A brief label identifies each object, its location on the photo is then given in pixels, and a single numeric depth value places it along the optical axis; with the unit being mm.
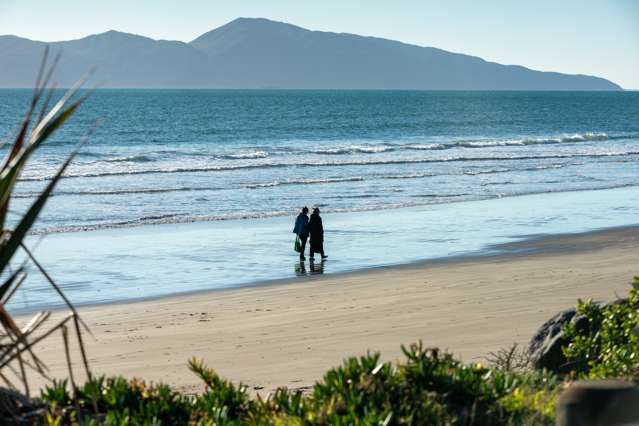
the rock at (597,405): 6984
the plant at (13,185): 6244
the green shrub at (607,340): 12555
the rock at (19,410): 9453
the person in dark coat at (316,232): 35125
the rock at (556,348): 14570
